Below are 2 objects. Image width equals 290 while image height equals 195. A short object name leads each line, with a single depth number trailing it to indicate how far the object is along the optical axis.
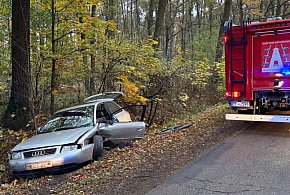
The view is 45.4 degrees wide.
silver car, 7.29
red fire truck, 9.27
